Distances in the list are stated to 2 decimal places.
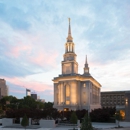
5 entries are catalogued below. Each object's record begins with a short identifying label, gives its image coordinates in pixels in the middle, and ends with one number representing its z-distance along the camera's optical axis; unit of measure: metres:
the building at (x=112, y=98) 123.14
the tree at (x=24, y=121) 36.16
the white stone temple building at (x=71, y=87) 77.62
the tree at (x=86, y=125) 20.69
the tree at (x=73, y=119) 37.31
